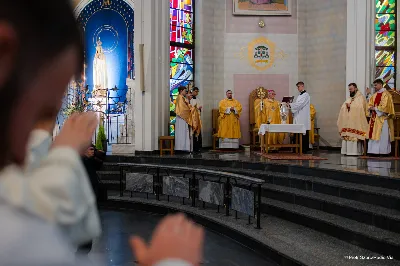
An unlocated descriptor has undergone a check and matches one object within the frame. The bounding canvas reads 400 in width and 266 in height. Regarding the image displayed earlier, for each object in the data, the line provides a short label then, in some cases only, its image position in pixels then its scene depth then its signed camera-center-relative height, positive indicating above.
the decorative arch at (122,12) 17.17 +4.25
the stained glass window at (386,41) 13.98 +2.57
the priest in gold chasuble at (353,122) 11.15 +0.06
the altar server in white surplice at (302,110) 12.06 +0.39
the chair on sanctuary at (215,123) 14.26 +0.06
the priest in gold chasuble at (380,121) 10.66 +0.08
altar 10.85 -0.10
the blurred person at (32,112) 0.45 +0.01
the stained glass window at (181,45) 14.84 +2.61
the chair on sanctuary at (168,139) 12.02 -0.43
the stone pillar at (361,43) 12.09 +2.17
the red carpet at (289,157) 9.83 -0.71
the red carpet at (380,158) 9.80 -0.74
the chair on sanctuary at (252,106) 14.60 +0.62
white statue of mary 17.38 +2.09
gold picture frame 15.27 +3.93
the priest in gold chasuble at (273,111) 13.44 +0.41
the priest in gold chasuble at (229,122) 13.74 +0.08
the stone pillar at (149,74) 12.15 +1.36
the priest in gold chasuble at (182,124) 12.69 +0.02
